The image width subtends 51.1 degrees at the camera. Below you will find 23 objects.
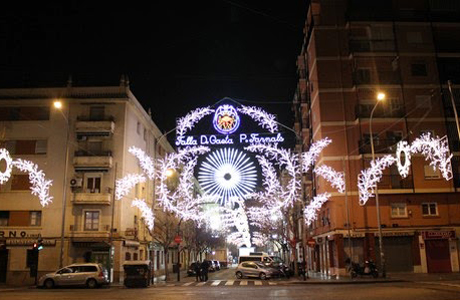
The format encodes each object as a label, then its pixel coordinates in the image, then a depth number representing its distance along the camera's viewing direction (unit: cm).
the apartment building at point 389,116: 4044
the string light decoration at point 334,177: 4100
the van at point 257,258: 4634
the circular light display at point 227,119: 3566
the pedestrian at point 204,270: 3793
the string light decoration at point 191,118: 3469
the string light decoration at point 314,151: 4045
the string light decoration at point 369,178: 3989
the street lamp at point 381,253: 3422
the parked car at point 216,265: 6579
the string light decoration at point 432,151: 3988
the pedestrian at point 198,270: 3844
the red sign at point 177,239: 3858
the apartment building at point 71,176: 4016
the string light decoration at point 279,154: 3597
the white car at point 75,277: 3147
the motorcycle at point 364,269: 3519
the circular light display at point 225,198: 4852
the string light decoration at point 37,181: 3928
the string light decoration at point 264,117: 3475
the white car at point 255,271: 3856
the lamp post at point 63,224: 3477
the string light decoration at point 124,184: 3956
